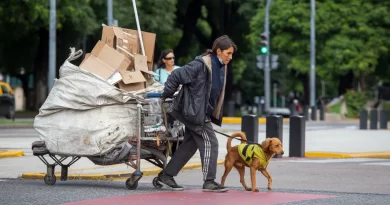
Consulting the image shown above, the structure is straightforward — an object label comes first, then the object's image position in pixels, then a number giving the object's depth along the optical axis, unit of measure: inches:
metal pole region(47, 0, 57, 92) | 1459.2
